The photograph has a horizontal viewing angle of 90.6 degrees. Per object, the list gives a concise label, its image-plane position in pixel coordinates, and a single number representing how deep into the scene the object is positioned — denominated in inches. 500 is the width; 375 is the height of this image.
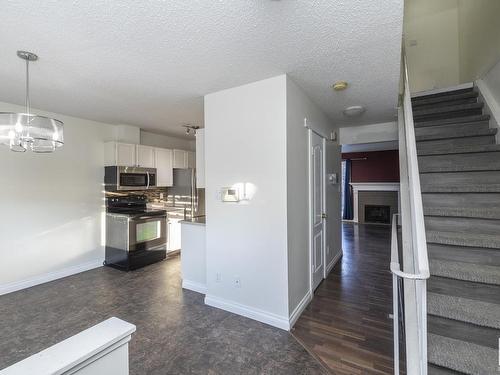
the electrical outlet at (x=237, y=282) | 107.8
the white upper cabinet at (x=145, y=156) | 181.2
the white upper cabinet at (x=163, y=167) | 193.9
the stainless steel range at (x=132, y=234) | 160.6
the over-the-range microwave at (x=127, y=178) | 166.4
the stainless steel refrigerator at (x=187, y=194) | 205.9
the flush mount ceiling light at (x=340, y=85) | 104.1
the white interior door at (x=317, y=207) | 124.3
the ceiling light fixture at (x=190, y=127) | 182.5
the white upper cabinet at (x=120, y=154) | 169.5
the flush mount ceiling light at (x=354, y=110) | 136.3
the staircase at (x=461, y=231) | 60.1
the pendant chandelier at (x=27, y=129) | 77.5
